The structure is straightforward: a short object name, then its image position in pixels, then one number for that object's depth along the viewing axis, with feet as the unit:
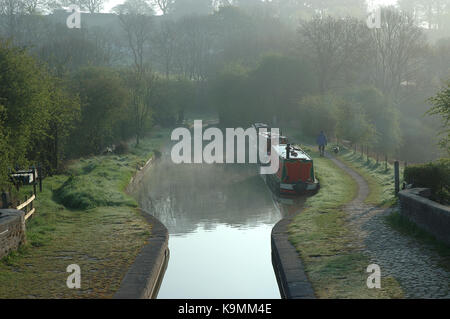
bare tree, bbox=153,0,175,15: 339.36
